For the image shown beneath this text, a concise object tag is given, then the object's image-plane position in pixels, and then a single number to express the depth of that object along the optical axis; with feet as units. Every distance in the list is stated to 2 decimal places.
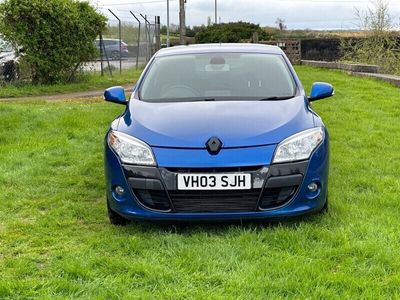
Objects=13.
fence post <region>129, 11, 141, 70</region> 75.41
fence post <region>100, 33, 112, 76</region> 57.07
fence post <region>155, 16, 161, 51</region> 87.34
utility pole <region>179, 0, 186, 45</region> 74.38
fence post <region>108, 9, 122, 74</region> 64.37
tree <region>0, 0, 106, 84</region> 45.29
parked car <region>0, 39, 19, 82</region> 46.34
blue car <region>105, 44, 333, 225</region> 12.49
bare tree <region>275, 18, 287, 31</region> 166.40
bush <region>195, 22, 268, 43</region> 117.80
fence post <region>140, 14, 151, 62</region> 82.15
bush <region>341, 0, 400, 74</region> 61.05
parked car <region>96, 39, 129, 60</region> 79.92
